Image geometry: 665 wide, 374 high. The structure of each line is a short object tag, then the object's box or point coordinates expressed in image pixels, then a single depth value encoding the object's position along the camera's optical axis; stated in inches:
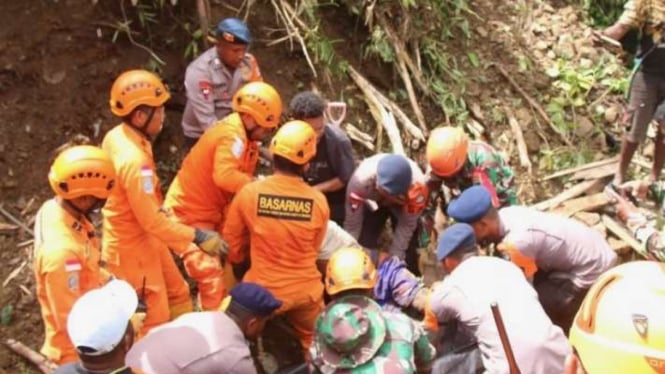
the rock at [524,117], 332.0
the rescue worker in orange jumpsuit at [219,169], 216.8
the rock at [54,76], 263.6
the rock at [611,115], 342.6
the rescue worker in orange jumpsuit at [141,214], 196.2
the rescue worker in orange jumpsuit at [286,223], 204.8
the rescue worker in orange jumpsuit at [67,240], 171.0
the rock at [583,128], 335.9
